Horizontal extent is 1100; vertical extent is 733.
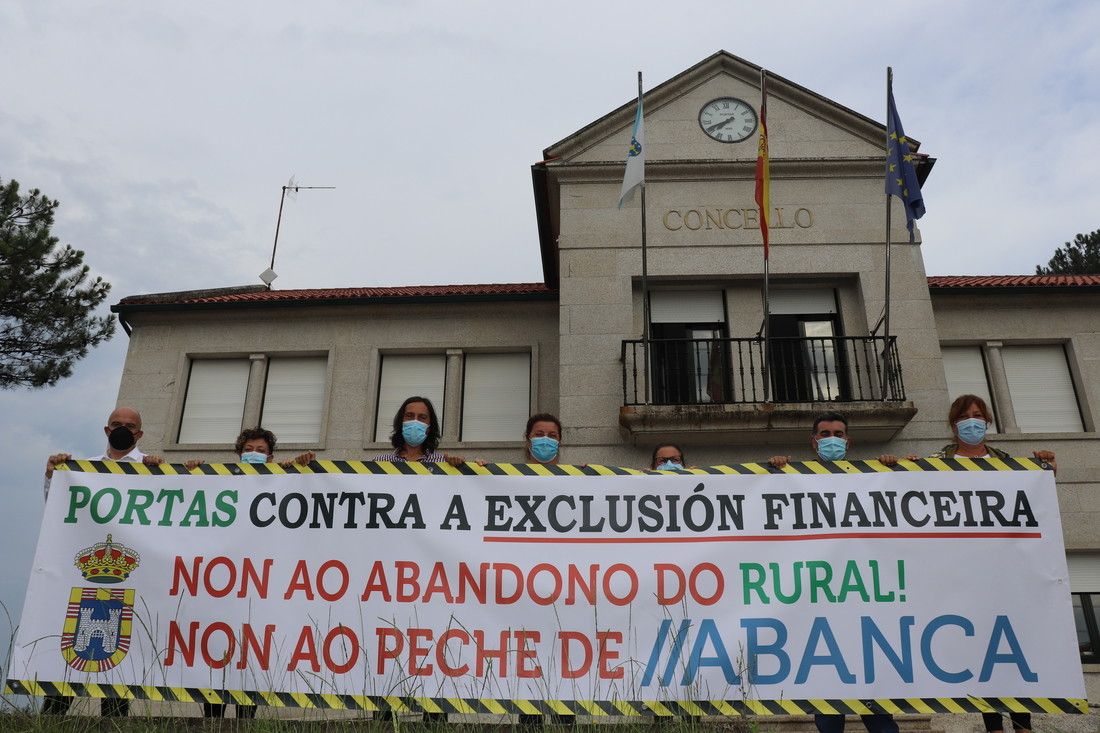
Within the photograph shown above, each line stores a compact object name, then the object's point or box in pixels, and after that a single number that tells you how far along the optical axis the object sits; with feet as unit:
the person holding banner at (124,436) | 19.67
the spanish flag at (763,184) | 40.27
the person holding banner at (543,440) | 20.51
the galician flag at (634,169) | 40.04
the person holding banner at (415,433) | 20.53
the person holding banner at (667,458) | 20.54
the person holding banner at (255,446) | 19.95
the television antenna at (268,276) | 64.49
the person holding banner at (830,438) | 19.28
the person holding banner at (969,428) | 19.62
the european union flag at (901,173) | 39.32
